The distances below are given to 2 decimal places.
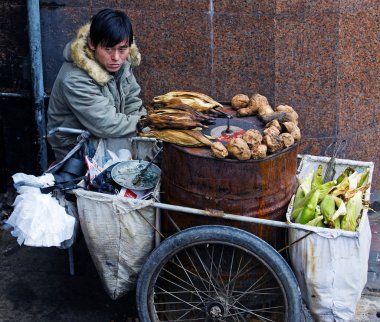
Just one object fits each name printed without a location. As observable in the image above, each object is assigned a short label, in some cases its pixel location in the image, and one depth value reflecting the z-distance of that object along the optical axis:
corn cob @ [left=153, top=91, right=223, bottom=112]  4.26
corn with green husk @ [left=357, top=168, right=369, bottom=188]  4.33
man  4.39
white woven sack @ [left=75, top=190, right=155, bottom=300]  3.98
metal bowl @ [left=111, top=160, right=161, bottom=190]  4.19
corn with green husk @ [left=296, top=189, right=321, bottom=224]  3.95
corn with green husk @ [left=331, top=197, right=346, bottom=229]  3.89
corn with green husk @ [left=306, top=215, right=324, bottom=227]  3.90
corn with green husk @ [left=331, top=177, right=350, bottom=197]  4.11
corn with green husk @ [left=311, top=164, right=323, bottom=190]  4.33
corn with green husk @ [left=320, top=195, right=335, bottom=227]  3.90
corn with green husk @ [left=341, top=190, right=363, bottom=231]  3.90
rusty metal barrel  3.76
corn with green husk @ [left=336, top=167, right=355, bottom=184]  4.38
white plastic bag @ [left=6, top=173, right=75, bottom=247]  3.88
